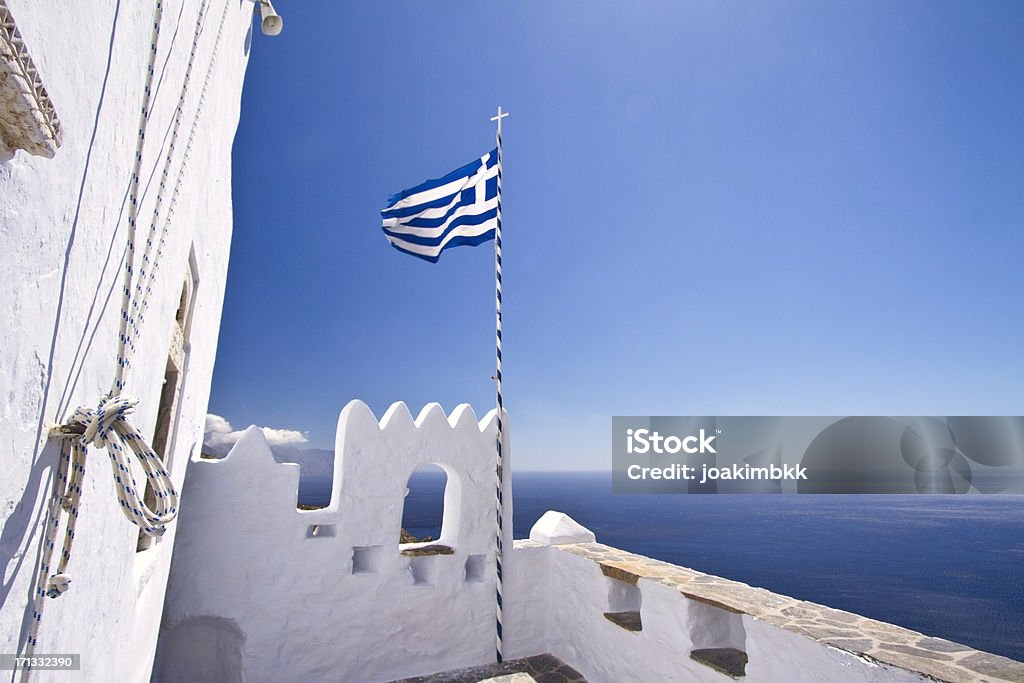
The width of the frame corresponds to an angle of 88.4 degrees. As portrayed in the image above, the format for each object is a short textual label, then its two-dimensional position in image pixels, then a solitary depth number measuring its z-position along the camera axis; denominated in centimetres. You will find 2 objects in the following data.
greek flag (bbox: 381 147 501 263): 577
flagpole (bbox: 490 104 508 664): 503
